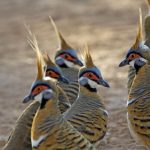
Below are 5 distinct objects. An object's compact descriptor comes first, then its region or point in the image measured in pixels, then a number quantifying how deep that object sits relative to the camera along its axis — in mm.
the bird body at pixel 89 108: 14391
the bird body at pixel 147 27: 18431
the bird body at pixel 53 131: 12953
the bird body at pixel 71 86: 16766
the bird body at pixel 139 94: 14195
